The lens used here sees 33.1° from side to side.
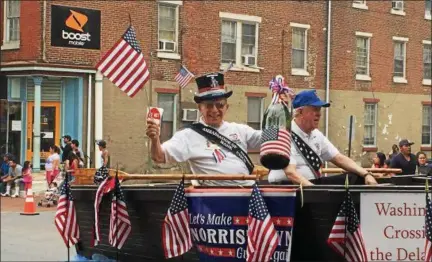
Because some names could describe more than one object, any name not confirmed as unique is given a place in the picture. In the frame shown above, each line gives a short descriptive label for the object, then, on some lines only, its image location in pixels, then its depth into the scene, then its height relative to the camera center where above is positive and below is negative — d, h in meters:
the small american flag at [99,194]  5.55 -0.51
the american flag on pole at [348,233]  4.50 -0.62
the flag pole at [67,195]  5.88 -0.55
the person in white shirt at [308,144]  5.97 -0.10
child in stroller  17.73 -1.71
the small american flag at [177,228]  5.02 -0.68
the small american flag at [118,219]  5.44 -0.67
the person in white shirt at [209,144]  5.74 -0.11
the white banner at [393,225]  4.54 -0.58
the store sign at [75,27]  21.88 +3.15
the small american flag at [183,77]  22.40 +1.66
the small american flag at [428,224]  4.47 -0.55
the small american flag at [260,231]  4.59 -0.63
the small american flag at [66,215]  5.91 -0.70
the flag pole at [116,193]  5.43 -0.48
